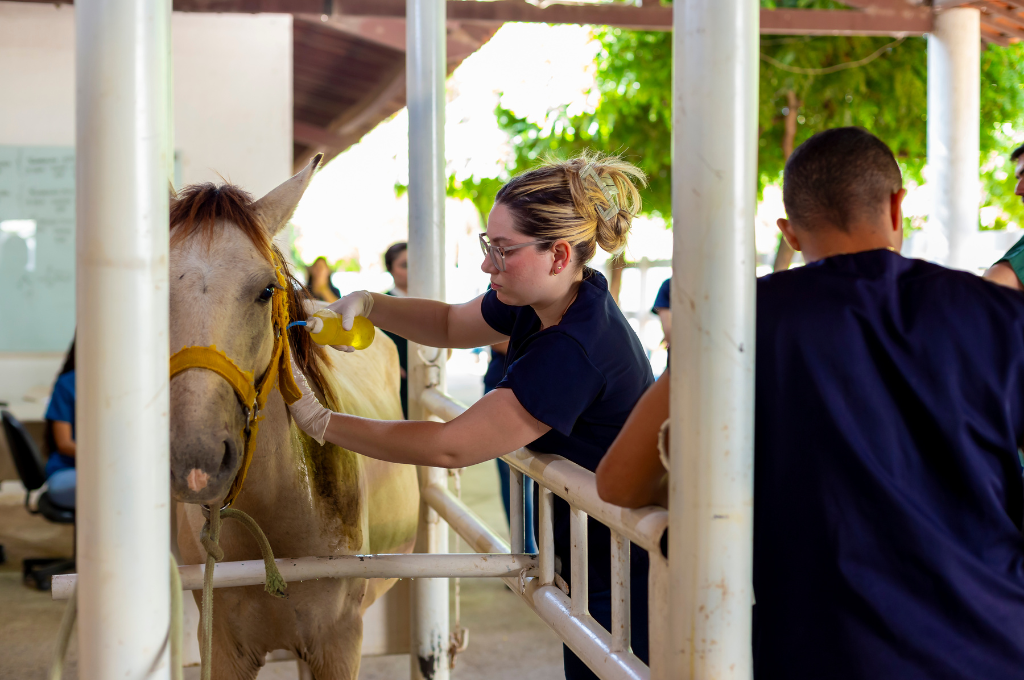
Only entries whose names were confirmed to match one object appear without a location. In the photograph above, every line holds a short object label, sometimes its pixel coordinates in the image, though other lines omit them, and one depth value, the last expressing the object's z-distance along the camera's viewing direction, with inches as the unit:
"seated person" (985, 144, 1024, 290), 80.1
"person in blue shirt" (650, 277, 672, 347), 139.8
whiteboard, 208.2
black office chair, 165.8
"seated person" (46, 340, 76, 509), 161.8
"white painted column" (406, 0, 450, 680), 98.9
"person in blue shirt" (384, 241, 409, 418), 181.6
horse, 51.1
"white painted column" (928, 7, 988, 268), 226.2
